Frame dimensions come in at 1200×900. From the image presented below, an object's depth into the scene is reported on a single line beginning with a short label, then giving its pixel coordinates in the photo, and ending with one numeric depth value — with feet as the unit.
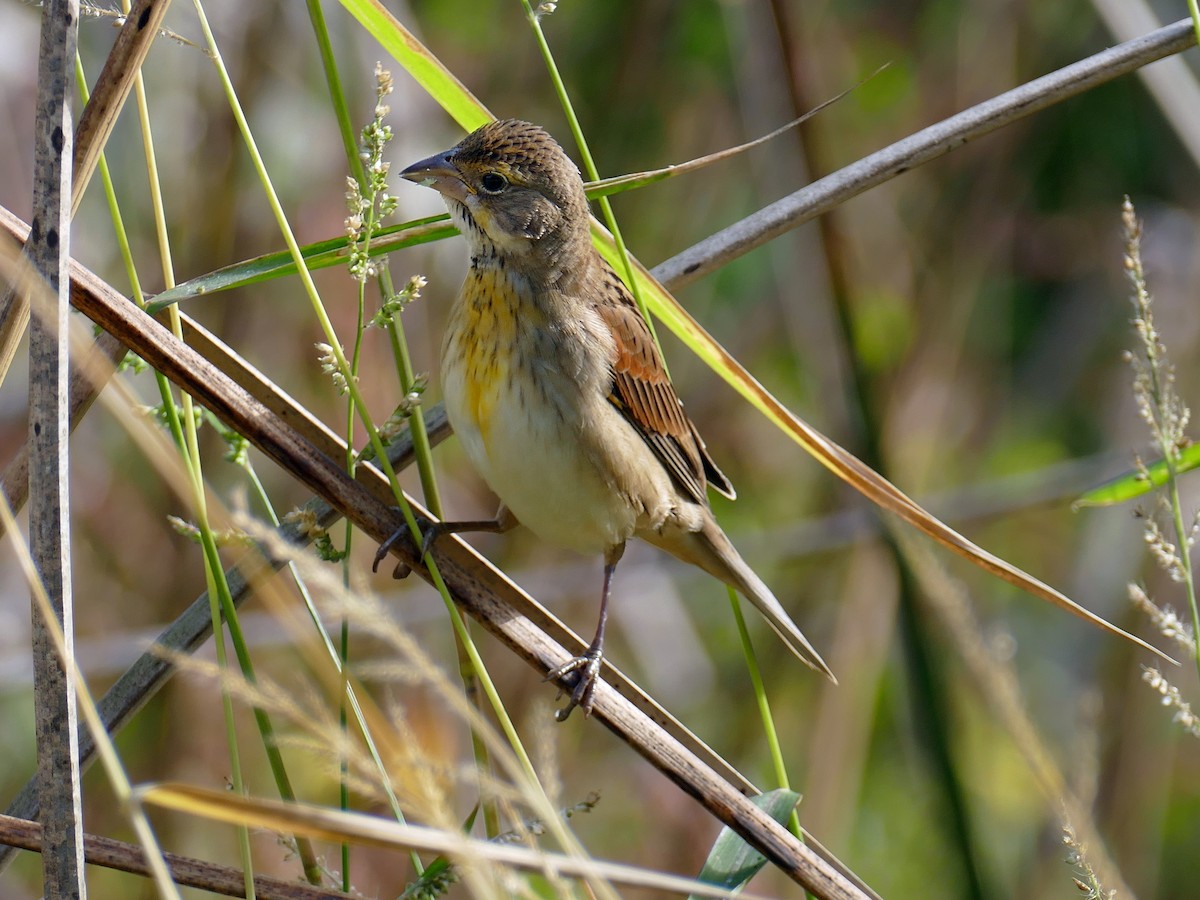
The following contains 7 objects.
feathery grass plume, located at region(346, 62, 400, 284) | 13.57
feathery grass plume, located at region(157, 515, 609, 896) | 11.47
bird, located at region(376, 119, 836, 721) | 13.84
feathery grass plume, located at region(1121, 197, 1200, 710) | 13.54
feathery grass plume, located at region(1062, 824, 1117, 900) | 13.27
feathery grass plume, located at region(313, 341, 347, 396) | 13.57
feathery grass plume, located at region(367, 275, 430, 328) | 13.57
